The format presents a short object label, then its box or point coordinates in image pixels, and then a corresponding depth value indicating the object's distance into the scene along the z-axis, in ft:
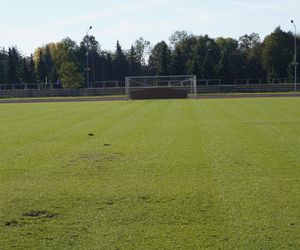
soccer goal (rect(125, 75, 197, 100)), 174.24
